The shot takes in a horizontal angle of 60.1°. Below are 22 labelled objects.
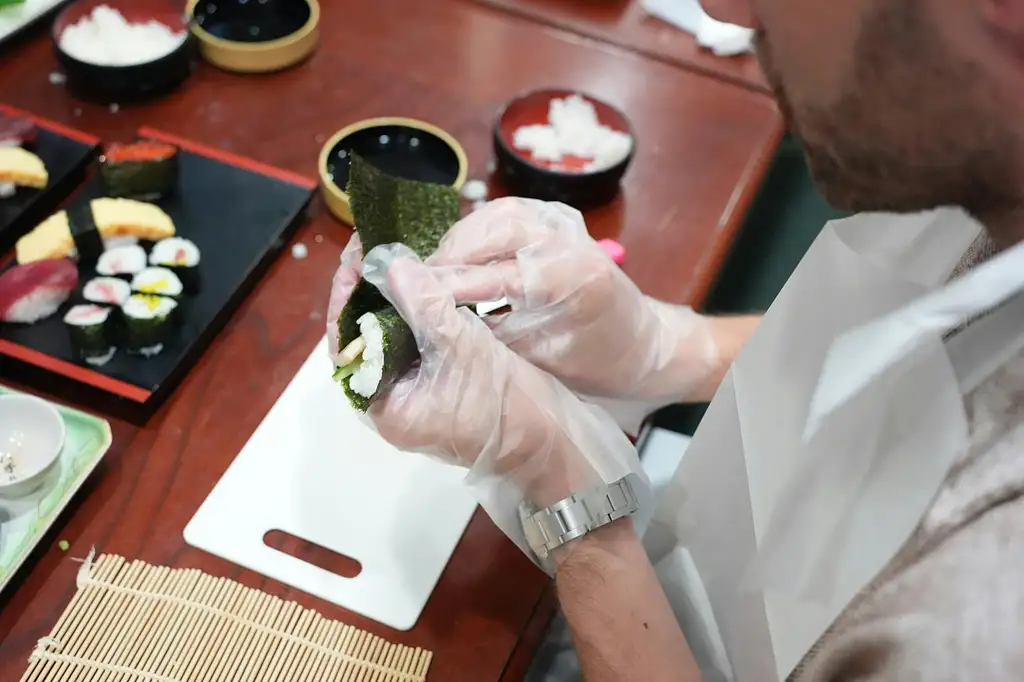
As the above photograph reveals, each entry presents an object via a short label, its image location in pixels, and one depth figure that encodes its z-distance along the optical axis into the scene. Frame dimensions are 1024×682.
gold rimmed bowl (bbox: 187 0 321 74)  1.19
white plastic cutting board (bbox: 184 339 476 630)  0.77
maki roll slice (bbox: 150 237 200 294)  0.92
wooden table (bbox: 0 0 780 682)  0.76
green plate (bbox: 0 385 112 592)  0.73
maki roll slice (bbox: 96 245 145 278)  0.92
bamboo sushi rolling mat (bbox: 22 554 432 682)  0.70
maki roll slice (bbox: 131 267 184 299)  0.89
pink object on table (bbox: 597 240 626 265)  1.03
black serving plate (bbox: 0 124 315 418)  0.84
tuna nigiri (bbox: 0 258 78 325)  0.86
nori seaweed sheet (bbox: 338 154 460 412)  0.70
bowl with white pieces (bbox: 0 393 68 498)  0.77
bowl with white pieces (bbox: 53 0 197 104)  1.10
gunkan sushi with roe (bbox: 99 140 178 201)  0.97
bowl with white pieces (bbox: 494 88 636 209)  1.06
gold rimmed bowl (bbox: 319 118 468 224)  1.08
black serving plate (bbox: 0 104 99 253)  0.96
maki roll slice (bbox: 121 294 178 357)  0.85
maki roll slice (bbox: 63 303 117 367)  0.84
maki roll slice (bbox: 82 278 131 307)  0.88
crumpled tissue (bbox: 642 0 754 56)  1.35
